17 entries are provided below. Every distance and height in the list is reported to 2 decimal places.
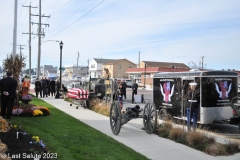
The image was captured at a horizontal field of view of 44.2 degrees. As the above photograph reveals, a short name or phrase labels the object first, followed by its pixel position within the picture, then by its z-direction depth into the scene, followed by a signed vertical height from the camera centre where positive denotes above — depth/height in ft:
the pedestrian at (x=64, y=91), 81.97 -3.10
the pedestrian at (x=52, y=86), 87.86 -1.69
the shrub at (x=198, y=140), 27.86 -5.61
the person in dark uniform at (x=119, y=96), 58.59 -2.94
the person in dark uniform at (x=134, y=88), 76.84 -1.72
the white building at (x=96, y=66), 343.87 +17.41
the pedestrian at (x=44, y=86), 84.12 -1.66
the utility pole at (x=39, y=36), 122.54 +19.30
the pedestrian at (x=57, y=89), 79.86 -2.33
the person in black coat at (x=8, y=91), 36.47 -1.41
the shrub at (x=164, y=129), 32.22 -5.29
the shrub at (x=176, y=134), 30.41 -5.47
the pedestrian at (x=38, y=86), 81.59 -1.67
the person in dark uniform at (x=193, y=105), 34.50 -2.78
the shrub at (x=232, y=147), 26.71 -5.91
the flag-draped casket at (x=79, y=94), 57.21 -2.58
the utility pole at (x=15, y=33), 55.82 +9.08
